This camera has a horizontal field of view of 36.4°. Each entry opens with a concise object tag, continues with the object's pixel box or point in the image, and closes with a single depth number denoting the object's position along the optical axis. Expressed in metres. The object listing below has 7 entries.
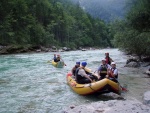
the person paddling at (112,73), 10.15
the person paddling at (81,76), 10.58
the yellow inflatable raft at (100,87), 9.38
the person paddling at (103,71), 10.89
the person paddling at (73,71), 12.87
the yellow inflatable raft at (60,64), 20.64
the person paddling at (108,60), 14.25
